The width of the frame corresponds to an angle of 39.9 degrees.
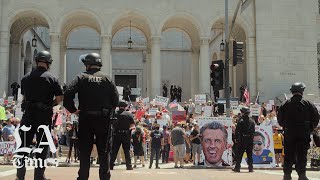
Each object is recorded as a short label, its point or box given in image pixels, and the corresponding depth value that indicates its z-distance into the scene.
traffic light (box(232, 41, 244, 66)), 18.31
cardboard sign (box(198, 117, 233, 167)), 16.22
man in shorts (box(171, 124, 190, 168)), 17.28
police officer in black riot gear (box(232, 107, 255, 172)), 13.82
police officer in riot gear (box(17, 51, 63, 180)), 7.36
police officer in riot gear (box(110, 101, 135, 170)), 13.00
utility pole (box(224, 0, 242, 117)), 19.08
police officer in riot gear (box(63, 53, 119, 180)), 6.75
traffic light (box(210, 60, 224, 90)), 17.05
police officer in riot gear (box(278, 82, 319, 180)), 8.73
